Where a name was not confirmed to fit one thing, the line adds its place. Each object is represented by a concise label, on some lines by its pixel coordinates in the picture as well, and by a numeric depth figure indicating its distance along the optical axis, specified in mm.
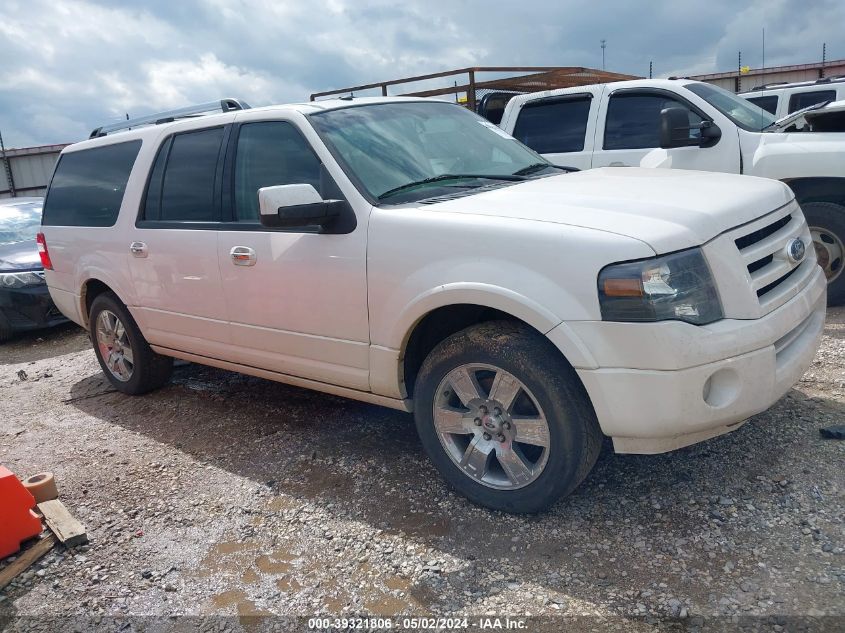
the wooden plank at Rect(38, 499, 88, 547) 3166
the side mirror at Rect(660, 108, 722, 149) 4926
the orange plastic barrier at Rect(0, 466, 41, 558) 3066
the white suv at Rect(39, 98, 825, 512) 2557
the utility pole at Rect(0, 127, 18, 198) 17688
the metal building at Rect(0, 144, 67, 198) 17766
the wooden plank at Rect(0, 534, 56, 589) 2930
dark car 7609
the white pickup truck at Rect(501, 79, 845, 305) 5449
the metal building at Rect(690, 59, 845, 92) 16375
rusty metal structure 9273
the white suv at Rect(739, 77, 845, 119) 8840
